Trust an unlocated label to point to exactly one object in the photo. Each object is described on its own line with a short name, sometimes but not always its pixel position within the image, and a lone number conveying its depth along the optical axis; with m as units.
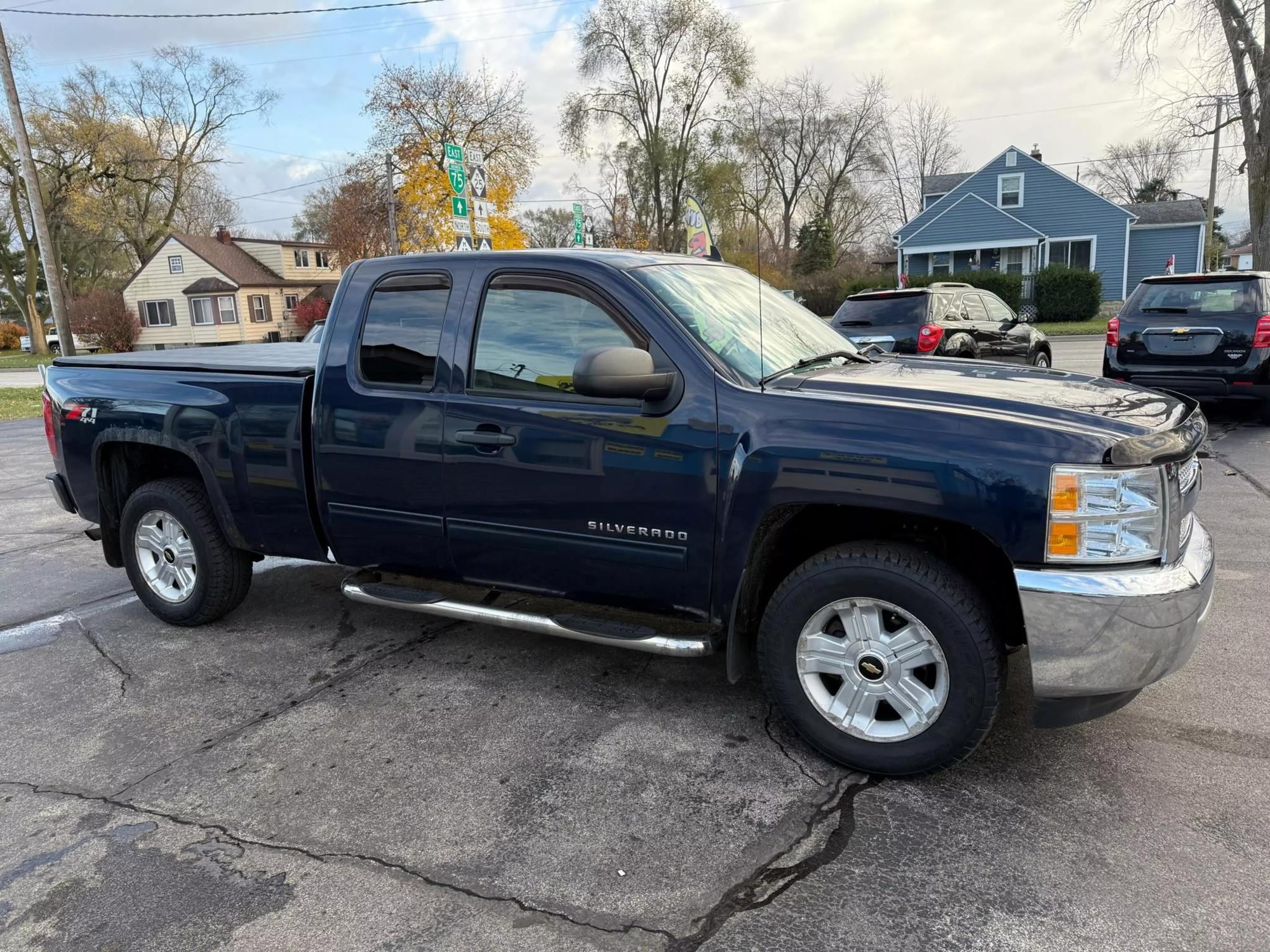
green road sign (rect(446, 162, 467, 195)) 10.94
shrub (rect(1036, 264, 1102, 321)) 31.22
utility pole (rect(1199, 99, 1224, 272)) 37.57
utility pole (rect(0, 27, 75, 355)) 16.92
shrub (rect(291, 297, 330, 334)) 50.53
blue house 37.19
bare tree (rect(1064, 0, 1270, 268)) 21.20
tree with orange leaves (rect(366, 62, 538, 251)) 38.78
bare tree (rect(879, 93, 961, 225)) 58.31
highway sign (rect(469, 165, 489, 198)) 10.83
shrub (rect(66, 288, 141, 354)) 42.25
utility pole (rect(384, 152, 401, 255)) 33.56
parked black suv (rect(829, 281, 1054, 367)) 10.34
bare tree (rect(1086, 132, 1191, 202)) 65.00
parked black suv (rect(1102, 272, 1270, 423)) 9.07
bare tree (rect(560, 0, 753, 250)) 40.97
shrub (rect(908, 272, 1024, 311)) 31.88
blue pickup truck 2.81
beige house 51.75
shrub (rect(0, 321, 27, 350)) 58.91
